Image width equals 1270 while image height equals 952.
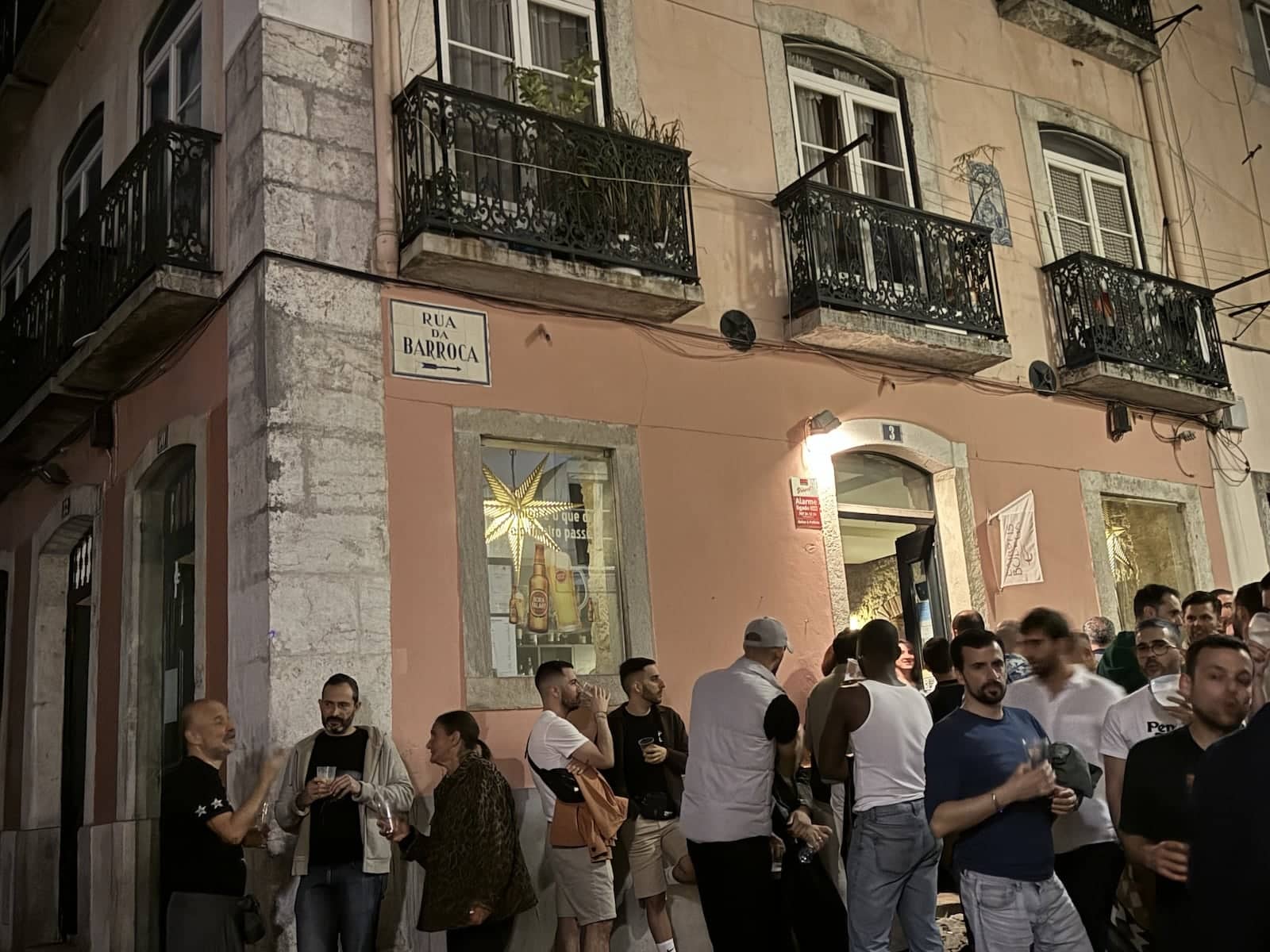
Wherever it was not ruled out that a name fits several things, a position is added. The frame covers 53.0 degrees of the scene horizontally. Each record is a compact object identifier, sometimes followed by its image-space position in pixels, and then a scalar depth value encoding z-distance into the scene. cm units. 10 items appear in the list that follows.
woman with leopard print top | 584
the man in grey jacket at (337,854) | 625
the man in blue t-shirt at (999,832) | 452
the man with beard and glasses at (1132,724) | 498
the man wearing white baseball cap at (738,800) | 569
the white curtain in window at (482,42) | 898
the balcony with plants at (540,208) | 798
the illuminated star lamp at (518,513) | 825
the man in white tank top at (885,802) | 558
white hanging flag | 1059
